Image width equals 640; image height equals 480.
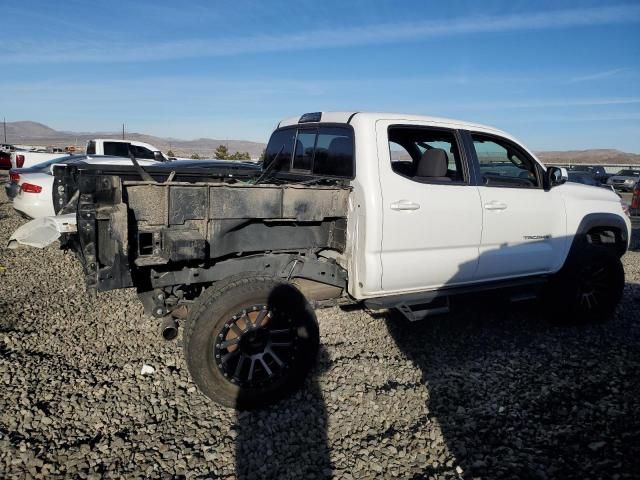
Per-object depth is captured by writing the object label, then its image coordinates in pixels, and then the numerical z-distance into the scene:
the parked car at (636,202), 12.34
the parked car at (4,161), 27.55
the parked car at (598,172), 27.41
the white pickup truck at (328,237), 3.10
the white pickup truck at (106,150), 14.83
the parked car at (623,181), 26.95
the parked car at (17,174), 8.56
